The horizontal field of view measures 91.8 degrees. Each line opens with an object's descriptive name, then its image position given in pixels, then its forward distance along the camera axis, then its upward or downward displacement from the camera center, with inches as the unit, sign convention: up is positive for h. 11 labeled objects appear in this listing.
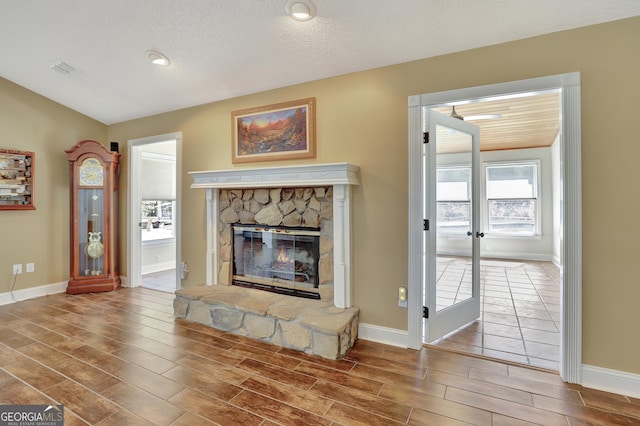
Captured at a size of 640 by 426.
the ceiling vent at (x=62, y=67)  132.5 +62.9
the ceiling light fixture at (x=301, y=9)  85.8 +57.0
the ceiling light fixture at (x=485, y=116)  165.2 +50.2
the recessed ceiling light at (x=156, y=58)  116.0 +58.7
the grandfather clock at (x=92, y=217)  170.2 -3.2
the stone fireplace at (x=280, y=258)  107.3 -20.6
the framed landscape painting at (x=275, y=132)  124.0 +33.5
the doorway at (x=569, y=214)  84.6 -1.3
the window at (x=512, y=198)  276.4 +10.7
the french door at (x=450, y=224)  107.1 -5.3
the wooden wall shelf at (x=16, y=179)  151.9 +16.3
